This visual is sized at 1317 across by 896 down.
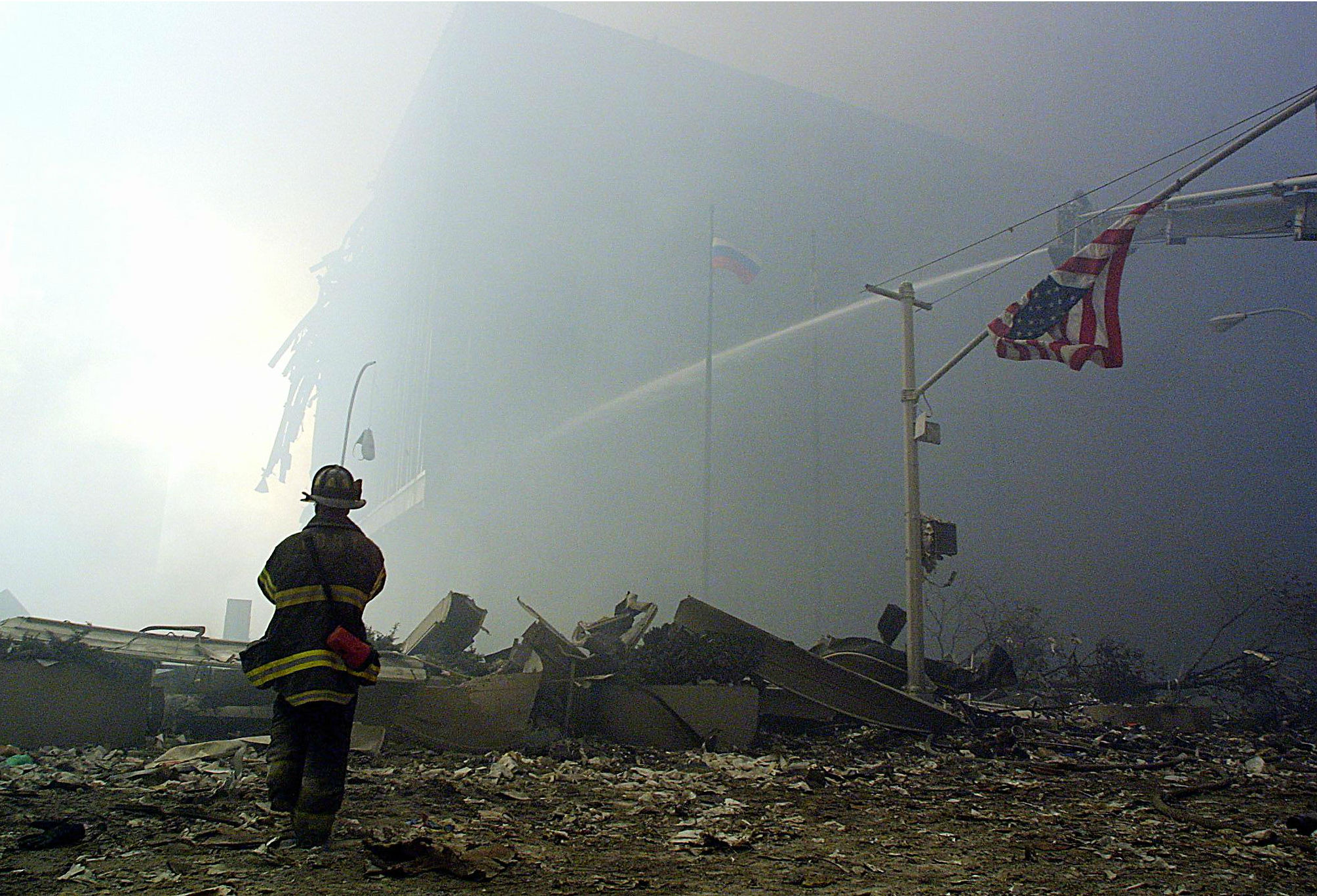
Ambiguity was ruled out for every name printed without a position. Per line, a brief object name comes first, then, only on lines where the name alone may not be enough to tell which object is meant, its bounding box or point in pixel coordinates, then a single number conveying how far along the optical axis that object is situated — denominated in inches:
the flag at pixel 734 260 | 1056.2
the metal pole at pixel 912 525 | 468.1
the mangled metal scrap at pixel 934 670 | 470.6
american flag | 428.5
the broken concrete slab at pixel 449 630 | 480.4
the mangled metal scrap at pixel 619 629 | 432.1
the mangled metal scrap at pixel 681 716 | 372.5
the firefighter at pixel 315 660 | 177.0
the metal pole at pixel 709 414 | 1063.3
